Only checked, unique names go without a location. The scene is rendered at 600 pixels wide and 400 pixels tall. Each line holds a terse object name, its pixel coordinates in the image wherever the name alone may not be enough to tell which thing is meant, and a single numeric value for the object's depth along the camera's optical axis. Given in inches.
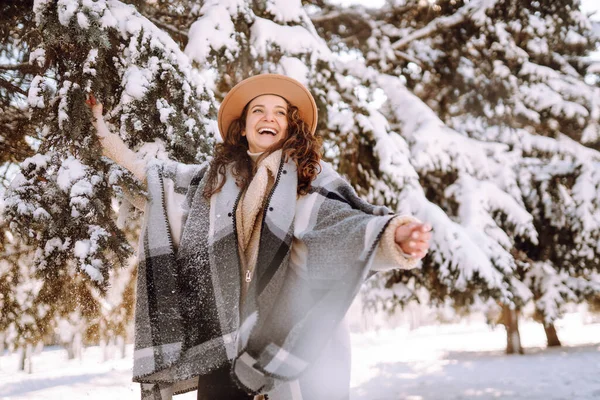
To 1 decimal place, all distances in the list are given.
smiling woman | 65.3
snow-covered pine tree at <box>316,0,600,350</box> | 246.1
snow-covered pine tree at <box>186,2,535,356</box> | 144.5
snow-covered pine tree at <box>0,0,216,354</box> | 93.2
